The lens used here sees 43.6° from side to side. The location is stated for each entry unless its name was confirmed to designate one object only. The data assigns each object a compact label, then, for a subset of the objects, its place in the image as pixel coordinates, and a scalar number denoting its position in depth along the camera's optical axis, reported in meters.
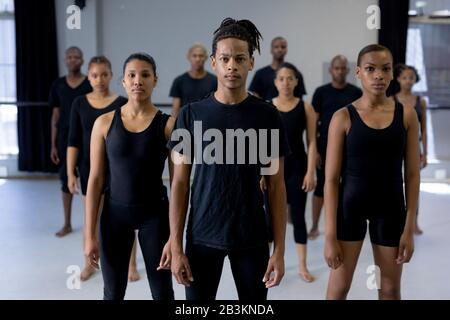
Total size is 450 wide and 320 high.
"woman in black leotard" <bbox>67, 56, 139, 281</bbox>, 2.99
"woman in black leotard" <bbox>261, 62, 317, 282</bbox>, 3.33
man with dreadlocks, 1.69
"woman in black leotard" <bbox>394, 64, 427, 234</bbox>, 3.96
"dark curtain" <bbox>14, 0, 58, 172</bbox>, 6.24
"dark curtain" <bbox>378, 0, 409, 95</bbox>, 6.17
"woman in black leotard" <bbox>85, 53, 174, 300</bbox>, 2.16
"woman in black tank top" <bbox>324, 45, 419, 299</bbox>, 2.10
